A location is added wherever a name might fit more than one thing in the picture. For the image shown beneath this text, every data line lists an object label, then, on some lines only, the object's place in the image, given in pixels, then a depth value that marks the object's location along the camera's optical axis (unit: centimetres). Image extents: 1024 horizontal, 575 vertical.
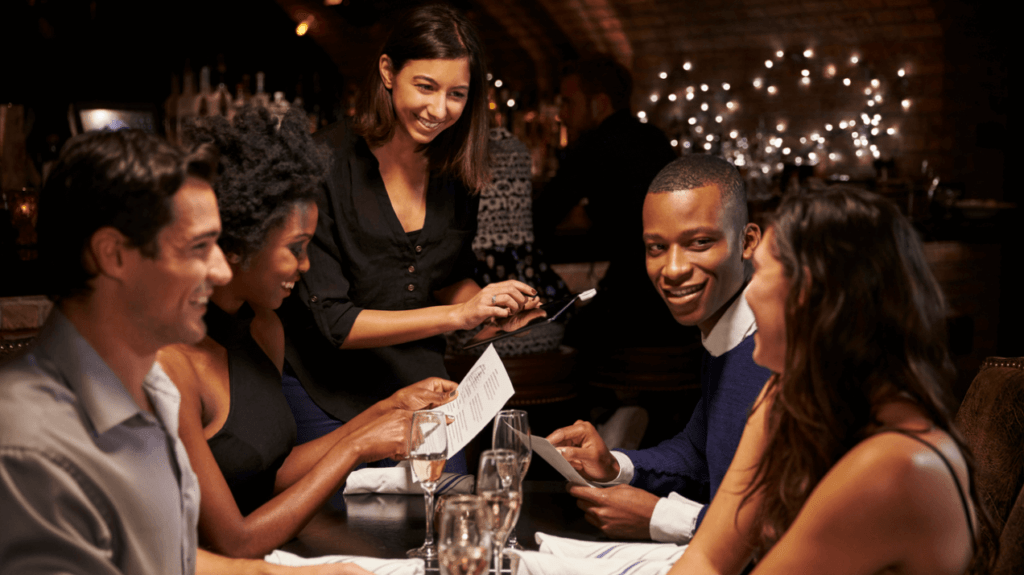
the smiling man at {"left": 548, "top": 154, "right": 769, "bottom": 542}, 172
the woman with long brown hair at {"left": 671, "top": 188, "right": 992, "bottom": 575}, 112
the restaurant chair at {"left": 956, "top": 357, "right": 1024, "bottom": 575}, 162
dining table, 153
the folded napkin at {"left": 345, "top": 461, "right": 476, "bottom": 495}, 182
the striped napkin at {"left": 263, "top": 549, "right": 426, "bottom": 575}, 138
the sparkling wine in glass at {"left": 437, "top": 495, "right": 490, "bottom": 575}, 120
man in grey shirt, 98
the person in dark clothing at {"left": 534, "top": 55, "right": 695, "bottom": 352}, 361
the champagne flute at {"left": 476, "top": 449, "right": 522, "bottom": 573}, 136
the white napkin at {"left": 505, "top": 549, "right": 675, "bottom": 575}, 139
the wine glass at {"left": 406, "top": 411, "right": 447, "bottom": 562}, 150
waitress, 216
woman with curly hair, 154
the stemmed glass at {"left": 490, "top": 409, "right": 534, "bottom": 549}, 158
